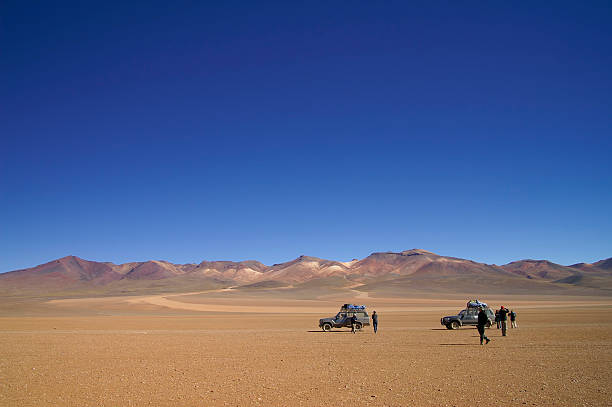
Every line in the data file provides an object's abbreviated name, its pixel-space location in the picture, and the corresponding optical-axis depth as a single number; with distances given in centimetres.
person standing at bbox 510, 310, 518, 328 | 3191
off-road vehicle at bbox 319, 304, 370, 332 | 3384
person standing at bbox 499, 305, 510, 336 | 2681
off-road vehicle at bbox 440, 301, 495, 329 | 3316
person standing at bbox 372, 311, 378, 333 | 3048
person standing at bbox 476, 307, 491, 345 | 2255
